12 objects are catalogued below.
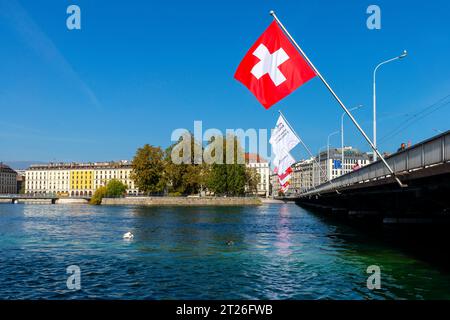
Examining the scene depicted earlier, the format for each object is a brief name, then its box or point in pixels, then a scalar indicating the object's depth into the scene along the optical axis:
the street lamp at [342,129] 83.12
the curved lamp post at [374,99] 45.90
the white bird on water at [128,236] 37.37
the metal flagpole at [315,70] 20.33
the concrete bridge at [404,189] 22.98
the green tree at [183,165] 167.12
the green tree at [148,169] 162.62
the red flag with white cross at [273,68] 19.97
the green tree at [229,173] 163.44
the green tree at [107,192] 177.12
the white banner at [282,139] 39.88
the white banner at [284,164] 49.15
